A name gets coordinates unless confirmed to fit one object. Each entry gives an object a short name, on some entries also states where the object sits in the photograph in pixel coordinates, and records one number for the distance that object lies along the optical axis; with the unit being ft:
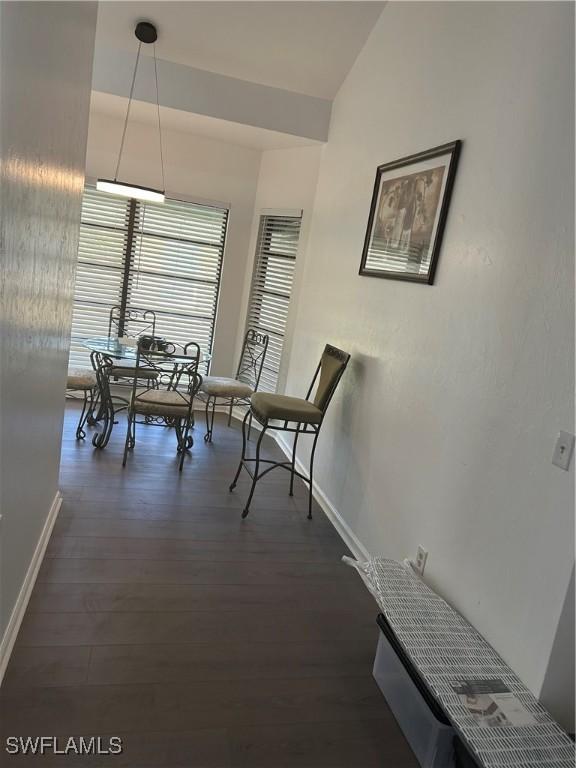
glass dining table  13.09
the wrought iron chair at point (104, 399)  13.55
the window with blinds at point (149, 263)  16.74
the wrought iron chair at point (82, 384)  13.46
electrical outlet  7.82
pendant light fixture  12.23
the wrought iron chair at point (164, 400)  12.51
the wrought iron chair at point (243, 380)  15.21
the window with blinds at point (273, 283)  16.08
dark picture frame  8.29
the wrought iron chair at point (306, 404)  10.49
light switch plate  5.30
